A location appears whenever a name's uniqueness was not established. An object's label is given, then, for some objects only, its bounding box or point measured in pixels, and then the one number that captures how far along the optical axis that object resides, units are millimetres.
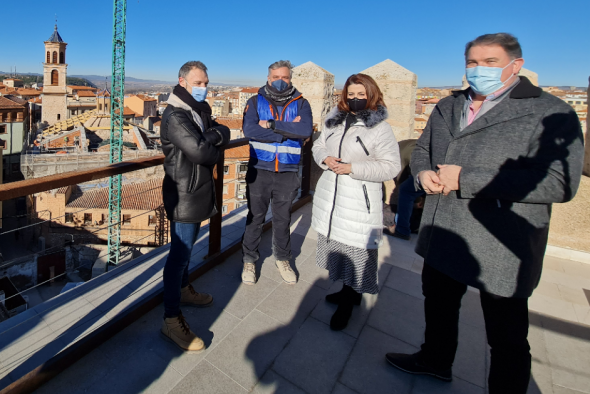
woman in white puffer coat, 2227
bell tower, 48812
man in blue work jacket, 2762
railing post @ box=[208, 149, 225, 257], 2869
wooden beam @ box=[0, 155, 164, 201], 1597
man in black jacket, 1933
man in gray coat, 1369
